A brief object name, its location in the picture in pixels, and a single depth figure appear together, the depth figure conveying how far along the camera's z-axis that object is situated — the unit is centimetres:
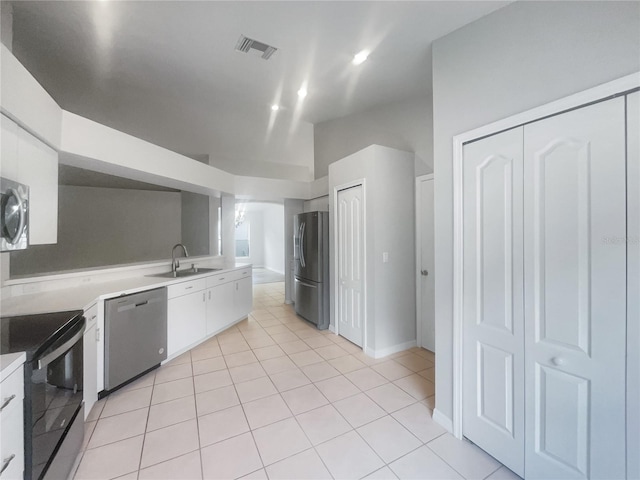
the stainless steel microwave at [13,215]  137
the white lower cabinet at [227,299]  344
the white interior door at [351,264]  321
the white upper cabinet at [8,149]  145
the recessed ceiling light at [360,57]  237
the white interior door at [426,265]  311
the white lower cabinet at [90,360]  189
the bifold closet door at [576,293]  120
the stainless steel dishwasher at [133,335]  223
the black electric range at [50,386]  112
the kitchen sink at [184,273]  328
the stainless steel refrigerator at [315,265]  385
